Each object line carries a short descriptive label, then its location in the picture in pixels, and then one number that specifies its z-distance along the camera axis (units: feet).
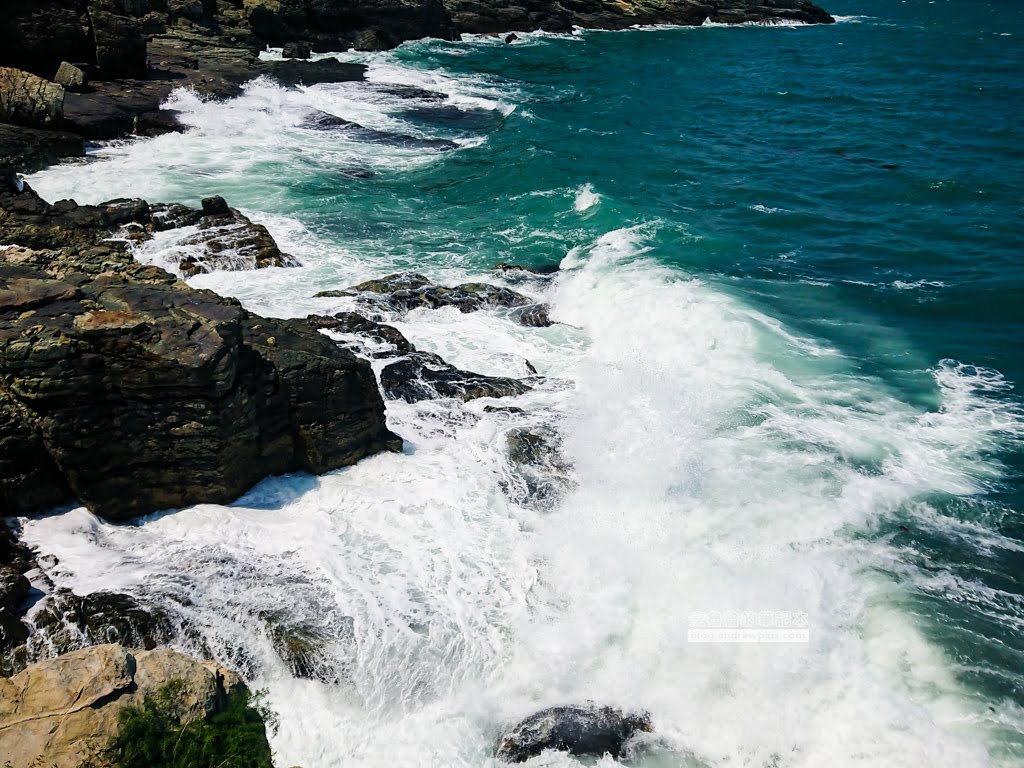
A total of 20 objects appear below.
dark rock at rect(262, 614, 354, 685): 32.99
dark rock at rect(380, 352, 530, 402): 52.95
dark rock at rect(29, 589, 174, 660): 30.35
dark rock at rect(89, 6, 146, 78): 112.16
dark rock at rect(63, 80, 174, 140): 98.32
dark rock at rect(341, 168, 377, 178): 102.39
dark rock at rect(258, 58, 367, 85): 139.85
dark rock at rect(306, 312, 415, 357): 56.70
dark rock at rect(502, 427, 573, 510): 45.01
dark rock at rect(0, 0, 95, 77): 101.86
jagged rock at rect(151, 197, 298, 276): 68.59
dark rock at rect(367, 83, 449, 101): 145.79
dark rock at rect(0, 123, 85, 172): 84.99
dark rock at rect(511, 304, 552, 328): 68.33
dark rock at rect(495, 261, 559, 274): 78.37
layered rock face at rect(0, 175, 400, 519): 34.78
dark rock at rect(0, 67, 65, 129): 88.12
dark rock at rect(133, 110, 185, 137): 103.86
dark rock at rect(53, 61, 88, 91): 105.19
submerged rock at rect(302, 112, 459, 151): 119.14
